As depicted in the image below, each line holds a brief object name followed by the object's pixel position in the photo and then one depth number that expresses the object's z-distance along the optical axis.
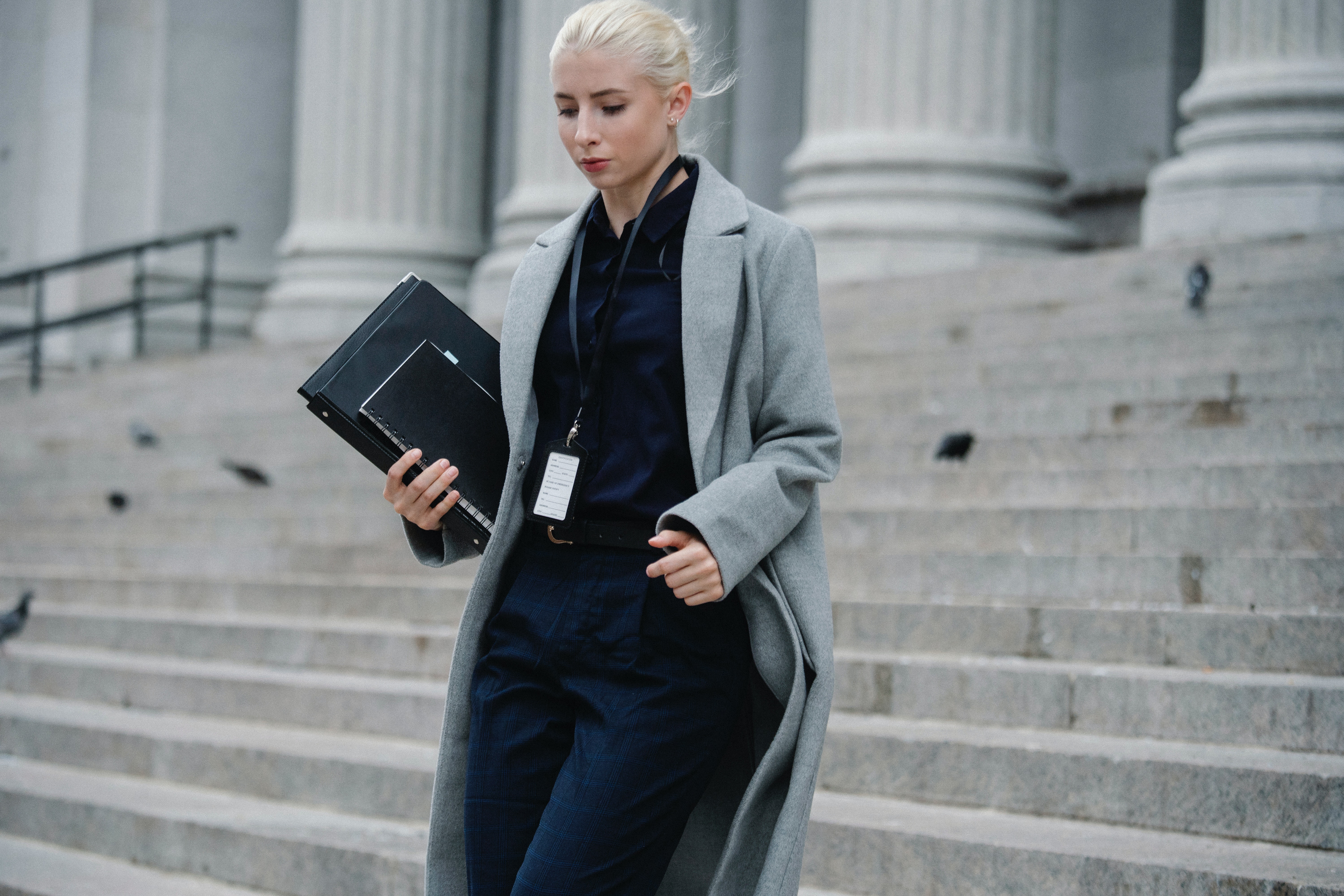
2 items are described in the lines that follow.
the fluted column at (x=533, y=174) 12.13
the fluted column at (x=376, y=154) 13.74
